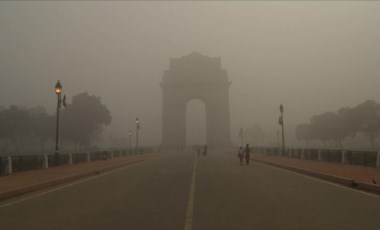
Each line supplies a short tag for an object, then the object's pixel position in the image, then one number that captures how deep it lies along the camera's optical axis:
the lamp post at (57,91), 24.02
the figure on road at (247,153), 26.81
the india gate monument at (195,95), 96.75
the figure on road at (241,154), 27.20
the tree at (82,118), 74.50
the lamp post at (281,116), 37.34
